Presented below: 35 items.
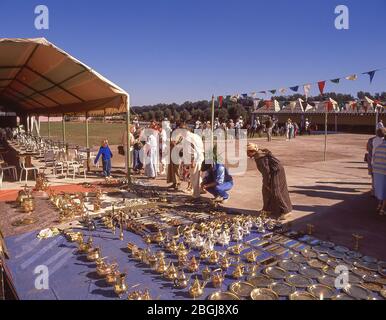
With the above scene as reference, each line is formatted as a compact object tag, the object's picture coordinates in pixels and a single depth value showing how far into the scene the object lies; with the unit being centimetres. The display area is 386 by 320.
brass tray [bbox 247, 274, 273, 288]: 428
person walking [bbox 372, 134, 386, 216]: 700
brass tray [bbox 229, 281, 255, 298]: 409
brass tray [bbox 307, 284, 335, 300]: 401
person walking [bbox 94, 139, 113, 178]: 1113
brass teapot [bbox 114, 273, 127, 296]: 409
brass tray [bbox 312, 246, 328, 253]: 527
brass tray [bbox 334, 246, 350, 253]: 525
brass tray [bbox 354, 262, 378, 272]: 467
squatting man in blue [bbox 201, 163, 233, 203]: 794
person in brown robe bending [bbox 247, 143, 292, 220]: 685
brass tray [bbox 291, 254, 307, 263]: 494
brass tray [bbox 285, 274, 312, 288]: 426
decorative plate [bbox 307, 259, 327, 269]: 474
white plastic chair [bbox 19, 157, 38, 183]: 1071
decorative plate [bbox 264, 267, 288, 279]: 450
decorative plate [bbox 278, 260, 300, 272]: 471
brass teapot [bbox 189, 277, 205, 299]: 403
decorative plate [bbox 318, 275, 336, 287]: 429
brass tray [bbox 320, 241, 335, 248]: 546
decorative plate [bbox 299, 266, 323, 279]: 450
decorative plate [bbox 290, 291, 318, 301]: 395
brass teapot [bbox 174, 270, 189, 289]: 428
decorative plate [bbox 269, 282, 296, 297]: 409
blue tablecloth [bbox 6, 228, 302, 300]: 414
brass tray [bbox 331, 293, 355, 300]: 395
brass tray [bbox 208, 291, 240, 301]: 397
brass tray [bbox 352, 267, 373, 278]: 453
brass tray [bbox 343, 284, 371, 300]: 400
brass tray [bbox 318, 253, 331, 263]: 495
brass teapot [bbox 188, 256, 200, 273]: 470
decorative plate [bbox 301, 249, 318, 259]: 508
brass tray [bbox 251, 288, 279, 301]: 397
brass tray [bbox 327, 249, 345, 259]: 506
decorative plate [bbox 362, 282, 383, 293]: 416
